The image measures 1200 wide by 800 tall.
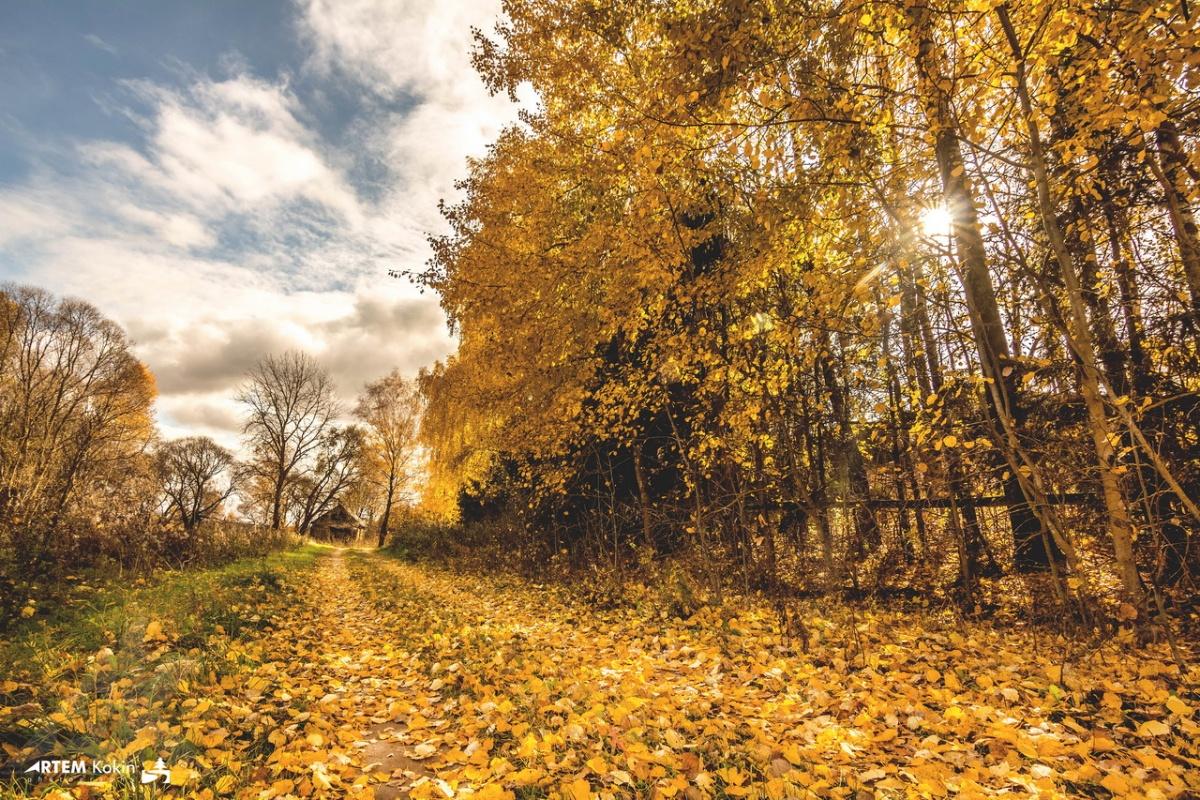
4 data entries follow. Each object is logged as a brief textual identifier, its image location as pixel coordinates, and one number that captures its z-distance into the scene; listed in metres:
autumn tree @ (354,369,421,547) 31.77
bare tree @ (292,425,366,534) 40.91
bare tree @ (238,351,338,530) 33.41
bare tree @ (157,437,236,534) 46.66
